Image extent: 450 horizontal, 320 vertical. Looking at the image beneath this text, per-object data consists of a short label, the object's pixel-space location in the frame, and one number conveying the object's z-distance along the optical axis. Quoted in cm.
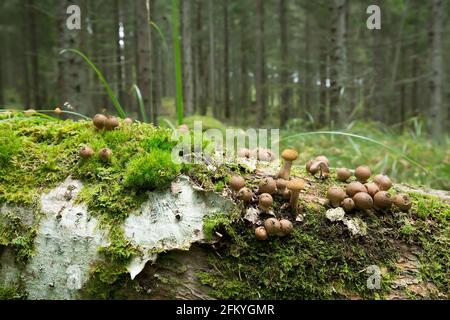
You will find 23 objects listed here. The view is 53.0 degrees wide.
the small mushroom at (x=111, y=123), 67
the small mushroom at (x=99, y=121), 67
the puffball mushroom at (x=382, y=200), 60
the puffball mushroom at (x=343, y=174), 68
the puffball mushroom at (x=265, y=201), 57
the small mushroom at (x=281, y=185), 61
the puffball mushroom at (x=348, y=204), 59
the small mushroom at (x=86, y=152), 61
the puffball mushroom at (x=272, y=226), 55
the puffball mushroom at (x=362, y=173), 65
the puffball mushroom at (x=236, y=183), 58
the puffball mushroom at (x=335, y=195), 59
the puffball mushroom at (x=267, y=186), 60
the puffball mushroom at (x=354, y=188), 60
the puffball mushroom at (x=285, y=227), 55
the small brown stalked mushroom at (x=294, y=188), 57
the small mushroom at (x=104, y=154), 62
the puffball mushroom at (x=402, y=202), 61
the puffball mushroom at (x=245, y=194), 58
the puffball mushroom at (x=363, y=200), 59
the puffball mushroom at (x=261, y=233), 55
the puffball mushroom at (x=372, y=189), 61
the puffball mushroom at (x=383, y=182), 63
